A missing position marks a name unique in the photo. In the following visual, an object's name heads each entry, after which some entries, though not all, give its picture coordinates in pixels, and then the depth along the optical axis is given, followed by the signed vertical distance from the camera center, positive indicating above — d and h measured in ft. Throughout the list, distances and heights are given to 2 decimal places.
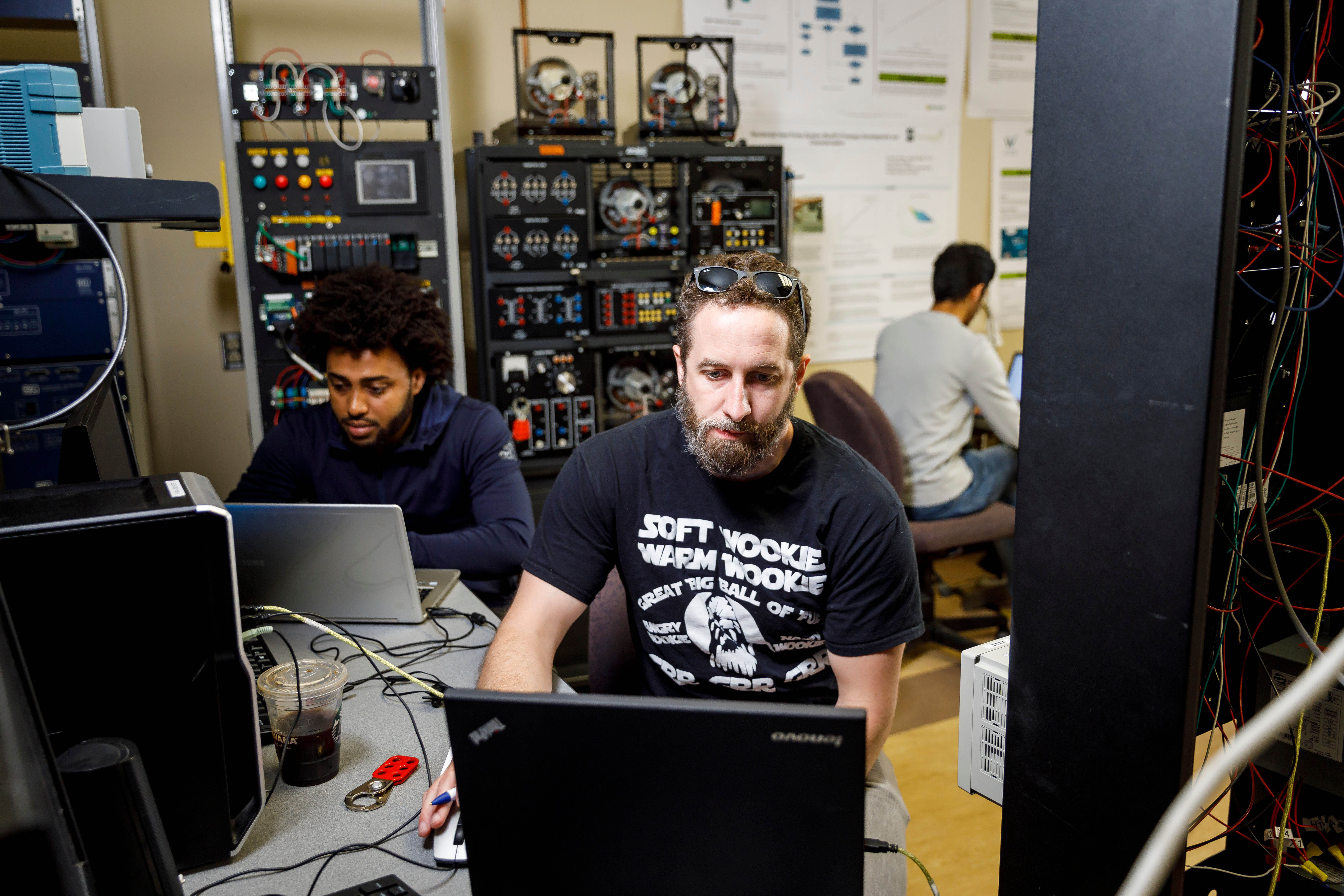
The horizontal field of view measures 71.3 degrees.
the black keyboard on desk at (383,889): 3.13 -2.07
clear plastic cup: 3.83 -1.86
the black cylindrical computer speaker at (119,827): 2.53 -1.51
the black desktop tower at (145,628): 2.95 -1.17
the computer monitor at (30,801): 1.45 -0.88
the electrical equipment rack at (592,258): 10.02 -0.03
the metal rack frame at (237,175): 8.77 +0.89
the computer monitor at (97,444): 4.19 -0.83
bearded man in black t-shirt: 4.44 -1.41
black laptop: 2.22 -1.31
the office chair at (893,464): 9.28 -2.09
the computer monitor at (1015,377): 11.33 -1.60
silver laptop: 4.99 -1.62
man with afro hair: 6.75 -1.31
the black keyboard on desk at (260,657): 4.62 -1.96
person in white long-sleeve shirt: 10.00 -1.58
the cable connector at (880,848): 3.18 -2.07
